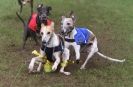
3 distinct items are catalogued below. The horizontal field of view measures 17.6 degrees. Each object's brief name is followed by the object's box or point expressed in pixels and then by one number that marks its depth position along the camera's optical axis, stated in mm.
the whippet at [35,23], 9075
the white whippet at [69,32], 7980
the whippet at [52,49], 7477
